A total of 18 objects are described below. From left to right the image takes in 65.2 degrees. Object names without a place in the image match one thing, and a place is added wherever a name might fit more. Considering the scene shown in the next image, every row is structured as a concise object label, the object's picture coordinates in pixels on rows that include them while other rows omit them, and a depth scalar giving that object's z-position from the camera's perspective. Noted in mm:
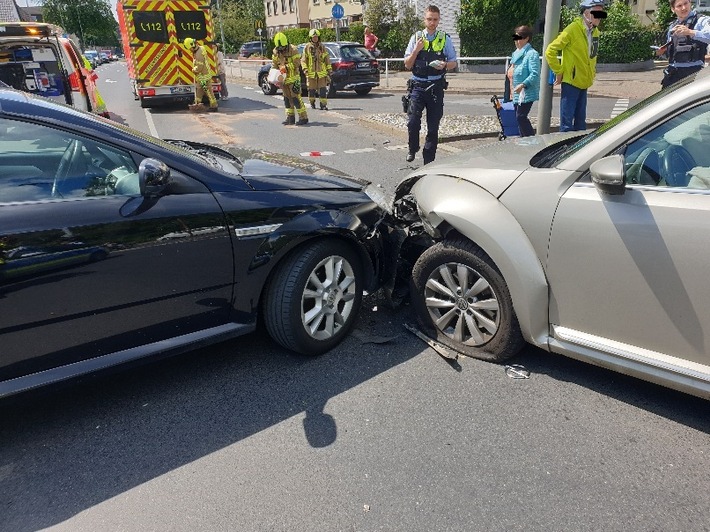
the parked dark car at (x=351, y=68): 17109
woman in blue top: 7324
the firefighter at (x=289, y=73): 11844
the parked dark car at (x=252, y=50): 40625
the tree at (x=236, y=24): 49094
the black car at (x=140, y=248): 2432
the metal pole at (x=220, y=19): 42581
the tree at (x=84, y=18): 74312
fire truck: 14641
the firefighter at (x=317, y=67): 13758
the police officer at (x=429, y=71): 6766
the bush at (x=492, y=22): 22250
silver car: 2422
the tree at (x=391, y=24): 25422
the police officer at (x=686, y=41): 6820
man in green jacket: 6188
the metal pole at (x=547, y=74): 6520
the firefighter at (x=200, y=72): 14328
